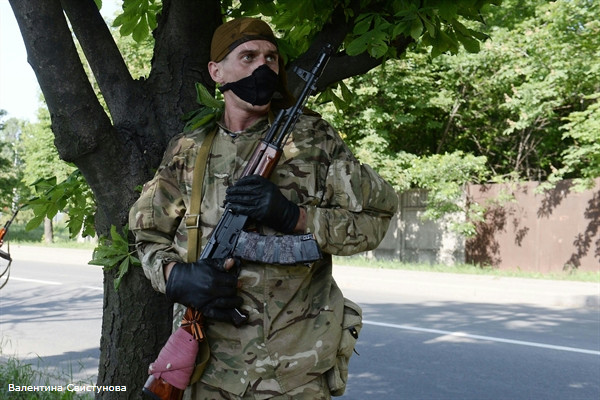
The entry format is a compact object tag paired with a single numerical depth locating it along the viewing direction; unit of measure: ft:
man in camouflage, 6.79
